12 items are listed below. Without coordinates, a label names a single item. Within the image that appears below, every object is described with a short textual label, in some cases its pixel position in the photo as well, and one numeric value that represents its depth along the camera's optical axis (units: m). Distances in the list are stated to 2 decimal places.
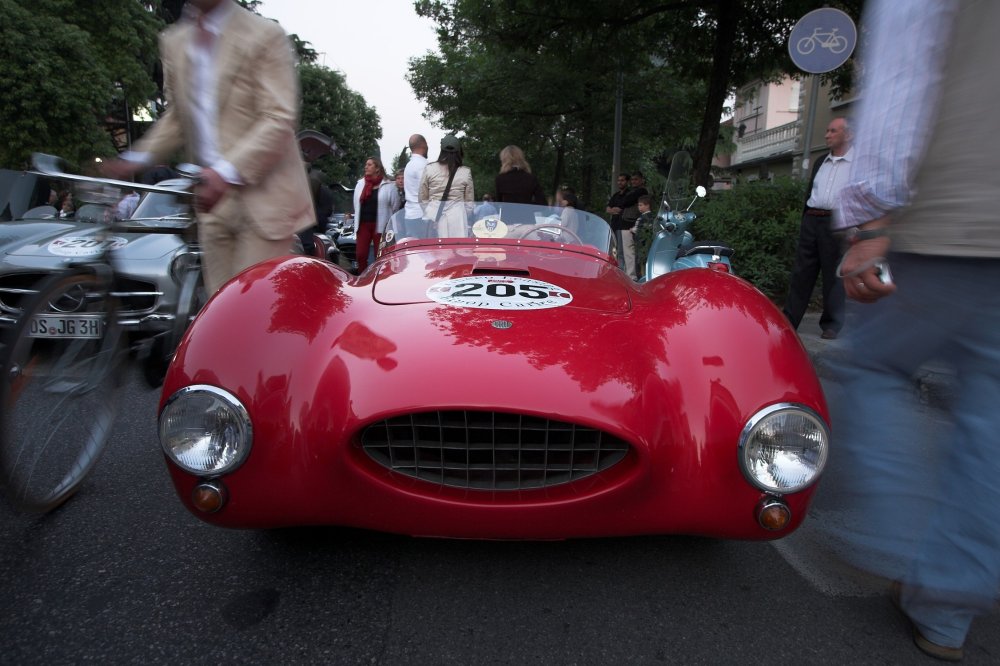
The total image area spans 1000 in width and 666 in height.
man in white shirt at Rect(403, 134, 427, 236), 6.70
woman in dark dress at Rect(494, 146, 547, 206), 5.02
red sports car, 1.58
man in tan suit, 2.17
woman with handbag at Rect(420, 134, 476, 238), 5.27
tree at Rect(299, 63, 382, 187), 42.12
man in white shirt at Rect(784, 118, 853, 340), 4.71
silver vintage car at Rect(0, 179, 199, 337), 4.12
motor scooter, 4.43
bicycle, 1.94
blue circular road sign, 5.18
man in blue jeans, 1.26
